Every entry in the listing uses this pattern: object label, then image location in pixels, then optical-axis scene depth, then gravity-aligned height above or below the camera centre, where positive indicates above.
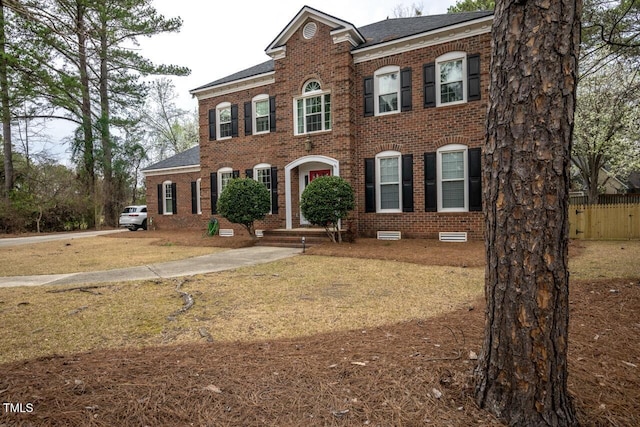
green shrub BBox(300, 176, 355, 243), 9.76 +0.16
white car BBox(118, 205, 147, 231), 20.80 -0.56
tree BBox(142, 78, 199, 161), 33.09 +8.17
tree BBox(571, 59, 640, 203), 15.03 +2.99
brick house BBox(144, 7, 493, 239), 10.45 +2.99
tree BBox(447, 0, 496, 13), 18.50 +11.52
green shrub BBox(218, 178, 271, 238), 11.41 +0.18
